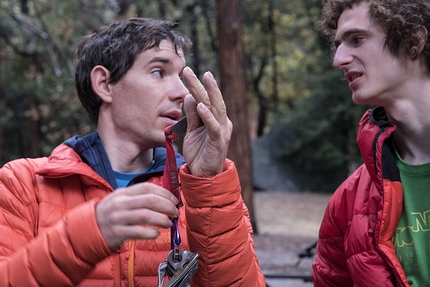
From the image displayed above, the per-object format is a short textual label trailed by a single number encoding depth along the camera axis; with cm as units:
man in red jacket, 201
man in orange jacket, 139
